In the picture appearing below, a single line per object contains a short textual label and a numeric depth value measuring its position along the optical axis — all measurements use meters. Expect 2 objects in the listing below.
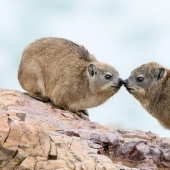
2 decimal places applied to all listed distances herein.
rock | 7.70
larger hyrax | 13.62
